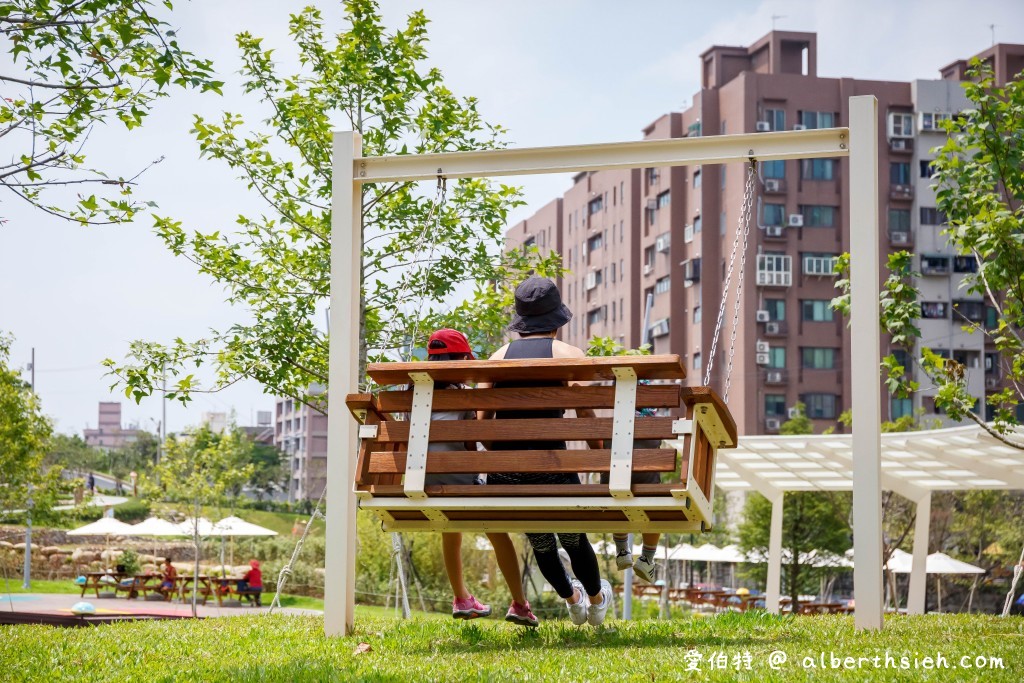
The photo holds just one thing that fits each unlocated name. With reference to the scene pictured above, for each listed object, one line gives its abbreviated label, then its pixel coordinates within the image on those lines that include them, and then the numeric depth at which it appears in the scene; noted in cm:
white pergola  1748
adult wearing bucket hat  711
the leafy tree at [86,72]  735
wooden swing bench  638
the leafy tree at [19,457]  3434
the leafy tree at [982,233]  1349
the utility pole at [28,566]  4356
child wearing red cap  706
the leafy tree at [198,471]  4019
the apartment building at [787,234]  6412
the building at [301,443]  11881
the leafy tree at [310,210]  1523
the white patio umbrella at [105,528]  4253
